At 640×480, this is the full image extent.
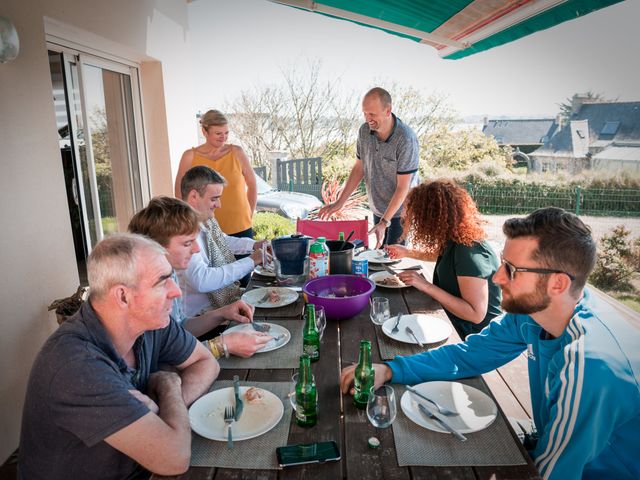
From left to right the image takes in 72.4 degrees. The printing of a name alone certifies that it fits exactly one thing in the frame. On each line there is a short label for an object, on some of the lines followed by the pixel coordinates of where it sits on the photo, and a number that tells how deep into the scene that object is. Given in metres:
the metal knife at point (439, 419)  1.14
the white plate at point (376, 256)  2.89
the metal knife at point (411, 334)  1.66
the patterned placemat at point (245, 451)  1.06
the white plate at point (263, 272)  2.65
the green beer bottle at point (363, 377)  1.28
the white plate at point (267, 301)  2.13
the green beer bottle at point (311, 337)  1.57
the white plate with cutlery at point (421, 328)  1.70
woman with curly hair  2.00
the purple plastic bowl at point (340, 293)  1.87
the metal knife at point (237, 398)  1.23
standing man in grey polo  3.37
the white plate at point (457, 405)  1.18
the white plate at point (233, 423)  1.16
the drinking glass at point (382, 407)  1.18
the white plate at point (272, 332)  1.68
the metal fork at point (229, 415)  1.21
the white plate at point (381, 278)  2.38
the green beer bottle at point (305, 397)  1.19
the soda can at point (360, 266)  2.31
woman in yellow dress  3.40
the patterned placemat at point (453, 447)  1.05
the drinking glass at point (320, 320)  1.71
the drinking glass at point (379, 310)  1.84
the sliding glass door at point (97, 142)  3.16
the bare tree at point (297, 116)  11.05
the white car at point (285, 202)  7.15
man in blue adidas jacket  1.05
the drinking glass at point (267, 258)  2.63
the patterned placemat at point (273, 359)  1.55
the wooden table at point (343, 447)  1.02
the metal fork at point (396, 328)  1.77
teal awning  2.66
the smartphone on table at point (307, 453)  1.05
